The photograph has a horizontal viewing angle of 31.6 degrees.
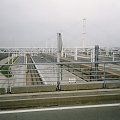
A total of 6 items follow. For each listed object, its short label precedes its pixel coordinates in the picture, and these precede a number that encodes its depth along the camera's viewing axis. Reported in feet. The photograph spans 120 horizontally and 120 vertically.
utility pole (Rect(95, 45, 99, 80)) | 34.01
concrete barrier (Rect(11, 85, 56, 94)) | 23.26
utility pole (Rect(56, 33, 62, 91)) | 26.04
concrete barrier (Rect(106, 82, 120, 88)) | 25.83
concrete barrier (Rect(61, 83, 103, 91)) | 24.43
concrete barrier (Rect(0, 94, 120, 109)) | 20.63
